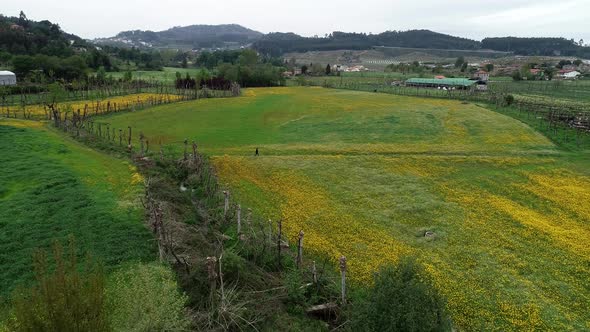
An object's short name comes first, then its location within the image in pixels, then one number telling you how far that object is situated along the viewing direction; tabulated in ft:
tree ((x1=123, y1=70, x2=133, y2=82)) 315.17
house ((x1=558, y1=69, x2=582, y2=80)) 495.00
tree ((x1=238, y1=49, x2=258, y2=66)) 501.85
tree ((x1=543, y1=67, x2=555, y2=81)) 452.76
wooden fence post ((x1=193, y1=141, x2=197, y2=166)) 112.45
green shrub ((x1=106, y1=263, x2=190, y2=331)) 43.45
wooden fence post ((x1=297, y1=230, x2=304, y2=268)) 63.62
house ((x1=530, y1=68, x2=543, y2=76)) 504.80
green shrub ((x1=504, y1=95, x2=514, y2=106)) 234.99
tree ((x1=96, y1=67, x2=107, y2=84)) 309.47
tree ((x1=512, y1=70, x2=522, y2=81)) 445.00
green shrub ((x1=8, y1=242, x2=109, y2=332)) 29.81
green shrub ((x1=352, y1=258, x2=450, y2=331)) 44.62
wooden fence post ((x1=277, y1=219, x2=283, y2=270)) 65.62
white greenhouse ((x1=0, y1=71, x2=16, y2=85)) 286.46
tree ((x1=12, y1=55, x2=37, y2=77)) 326.65
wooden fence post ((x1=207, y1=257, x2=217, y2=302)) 52.54
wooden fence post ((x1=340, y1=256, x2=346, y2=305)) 56.03
